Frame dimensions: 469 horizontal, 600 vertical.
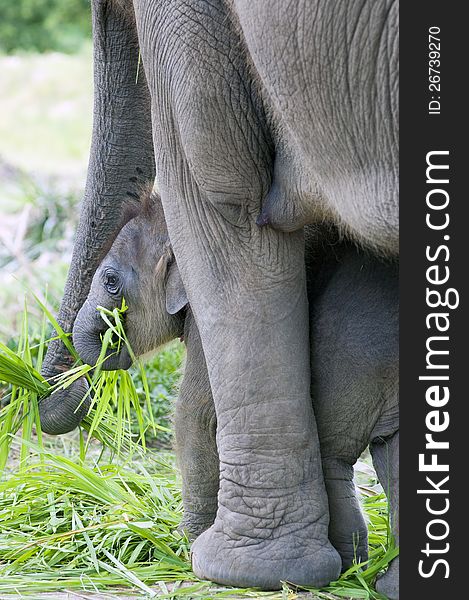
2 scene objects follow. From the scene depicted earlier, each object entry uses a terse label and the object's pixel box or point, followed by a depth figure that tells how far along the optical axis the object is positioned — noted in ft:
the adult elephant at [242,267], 19.24
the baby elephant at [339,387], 19.75
